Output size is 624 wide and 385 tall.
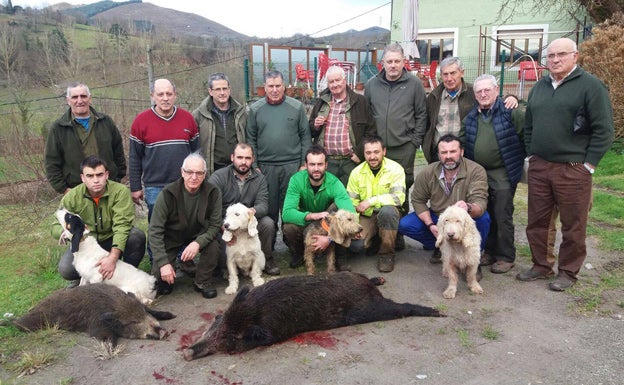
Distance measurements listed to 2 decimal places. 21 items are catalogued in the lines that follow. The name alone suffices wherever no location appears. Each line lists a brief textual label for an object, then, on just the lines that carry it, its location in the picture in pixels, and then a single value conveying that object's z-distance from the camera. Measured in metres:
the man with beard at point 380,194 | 5.41
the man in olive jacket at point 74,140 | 5.01
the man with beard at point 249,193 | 5.39
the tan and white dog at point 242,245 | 4.75
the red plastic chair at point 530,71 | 15.35
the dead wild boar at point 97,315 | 3.87
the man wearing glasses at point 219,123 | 5.57
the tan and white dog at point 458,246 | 4.52
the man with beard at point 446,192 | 5.06
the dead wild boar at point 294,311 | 3.64
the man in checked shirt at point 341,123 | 5.79
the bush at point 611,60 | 11.36
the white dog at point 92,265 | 4.42
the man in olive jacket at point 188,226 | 4.71
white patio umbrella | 15.47
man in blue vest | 5.12
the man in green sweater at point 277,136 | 5.75
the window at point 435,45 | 20.38
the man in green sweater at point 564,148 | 4.38
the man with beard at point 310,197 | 5.23
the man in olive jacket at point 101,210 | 4.61
